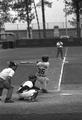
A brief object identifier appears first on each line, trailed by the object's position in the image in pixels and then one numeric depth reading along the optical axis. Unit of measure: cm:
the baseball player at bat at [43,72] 1745
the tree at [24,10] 7531
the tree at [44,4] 6869
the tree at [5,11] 7725
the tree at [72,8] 7040
